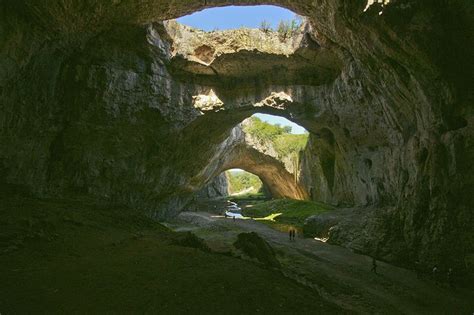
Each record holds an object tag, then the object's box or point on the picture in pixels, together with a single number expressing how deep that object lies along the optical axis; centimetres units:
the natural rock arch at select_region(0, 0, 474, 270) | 1097
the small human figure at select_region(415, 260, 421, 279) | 1245
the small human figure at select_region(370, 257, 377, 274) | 1277
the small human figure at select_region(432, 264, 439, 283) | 1152
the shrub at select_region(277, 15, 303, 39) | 1939
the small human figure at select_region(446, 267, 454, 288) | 1115
